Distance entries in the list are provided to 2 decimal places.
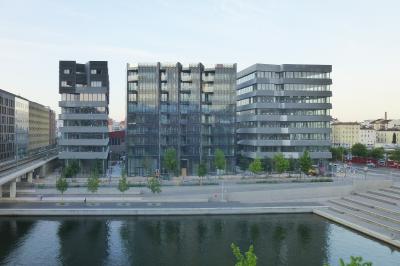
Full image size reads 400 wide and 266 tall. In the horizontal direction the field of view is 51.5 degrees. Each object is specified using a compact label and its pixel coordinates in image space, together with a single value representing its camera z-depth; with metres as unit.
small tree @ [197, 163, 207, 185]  93.10
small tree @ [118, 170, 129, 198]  80.31
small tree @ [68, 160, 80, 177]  96.44
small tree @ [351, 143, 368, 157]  153.25
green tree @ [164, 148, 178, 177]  99.75
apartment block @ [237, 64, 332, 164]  113.88
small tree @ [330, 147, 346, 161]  154.62
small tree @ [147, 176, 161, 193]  80.94
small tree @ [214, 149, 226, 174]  102.00
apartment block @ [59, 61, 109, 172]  105.31
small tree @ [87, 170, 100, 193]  79.75
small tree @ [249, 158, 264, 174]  97.06
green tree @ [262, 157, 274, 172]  111.81
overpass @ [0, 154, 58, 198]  74.23
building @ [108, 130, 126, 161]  166.50
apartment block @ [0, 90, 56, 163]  124.00
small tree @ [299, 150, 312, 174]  100.25
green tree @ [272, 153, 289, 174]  99.44
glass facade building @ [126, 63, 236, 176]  109.69
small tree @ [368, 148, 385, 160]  147.38
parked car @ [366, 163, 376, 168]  133.85
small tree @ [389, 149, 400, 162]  131.88
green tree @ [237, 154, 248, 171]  121.89
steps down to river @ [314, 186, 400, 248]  59.91
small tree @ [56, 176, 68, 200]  78.81
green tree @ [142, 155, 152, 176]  106.66
